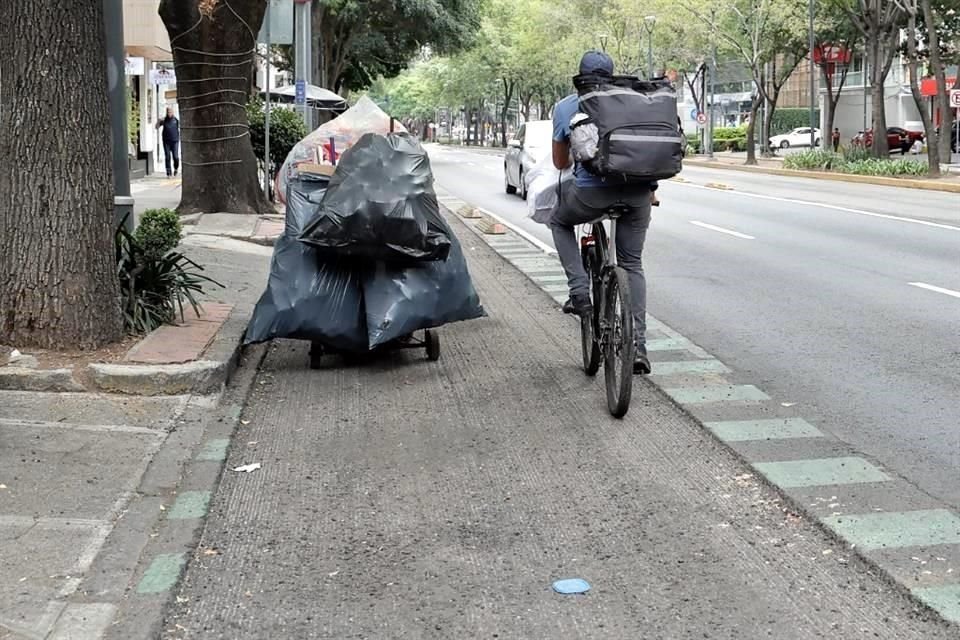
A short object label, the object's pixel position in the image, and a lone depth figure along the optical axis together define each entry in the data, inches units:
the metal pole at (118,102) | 375.9
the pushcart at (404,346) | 298.6
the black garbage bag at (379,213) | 275.4
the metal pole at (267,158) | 666.8
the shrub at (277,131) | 771.4
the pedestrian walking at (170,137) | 1189.7
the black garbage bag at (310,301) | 280.5
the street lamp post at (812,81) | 1587.8
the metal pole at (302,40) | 919.7
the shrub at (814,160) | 1460.4
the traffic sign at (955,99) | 1261.1
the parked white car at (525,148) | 884.0
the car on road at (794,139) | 2696.9
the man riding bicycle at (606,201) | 248.1
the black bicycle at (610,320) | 237.8
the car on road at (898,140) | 2183.8
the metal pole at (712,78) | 2049.7
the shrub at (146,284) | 304.8
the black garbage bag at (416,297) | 280.7
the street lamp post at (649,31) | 2249.0
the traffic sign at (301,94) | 858.8
